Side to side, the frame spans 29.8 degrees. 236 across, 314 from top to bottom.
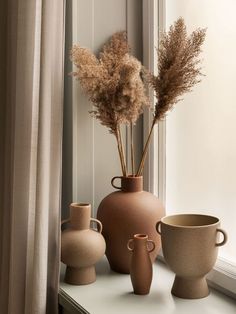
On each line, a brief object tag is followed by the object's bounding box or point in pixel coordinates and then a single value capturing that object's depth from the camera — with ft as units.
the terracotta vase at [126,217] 4.26
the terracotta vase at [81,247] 4.12
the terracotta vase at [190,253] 3.56
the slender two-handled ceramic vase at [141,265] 3.81
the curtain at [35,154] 3.92
